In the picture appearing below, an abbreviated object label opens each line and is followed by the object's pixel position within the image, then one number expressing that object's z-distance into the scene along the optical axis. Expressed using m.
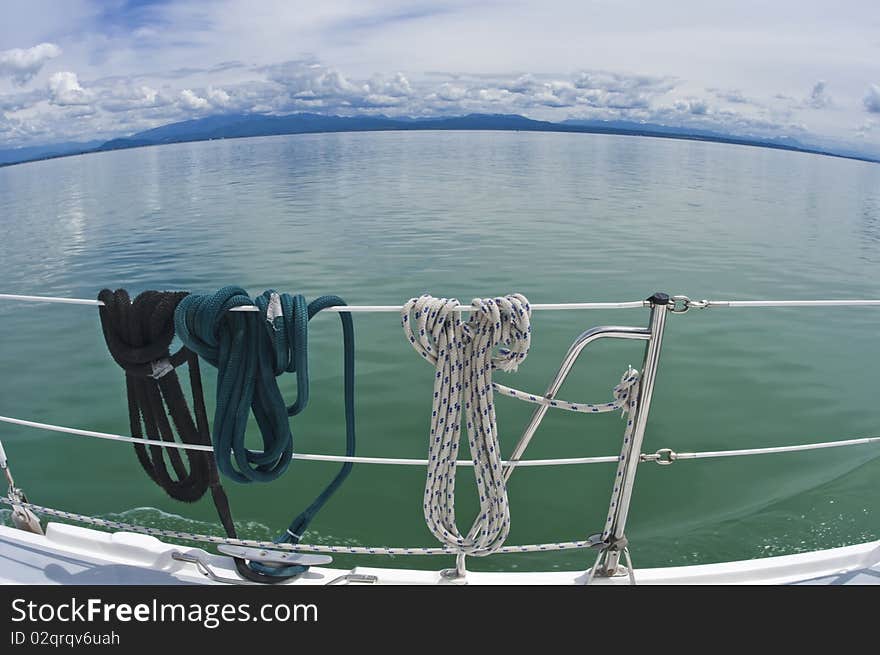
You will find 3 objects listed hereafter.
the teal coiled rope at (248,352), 1.70
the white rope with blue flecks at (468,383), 1.63
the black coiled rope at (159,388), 1.80
